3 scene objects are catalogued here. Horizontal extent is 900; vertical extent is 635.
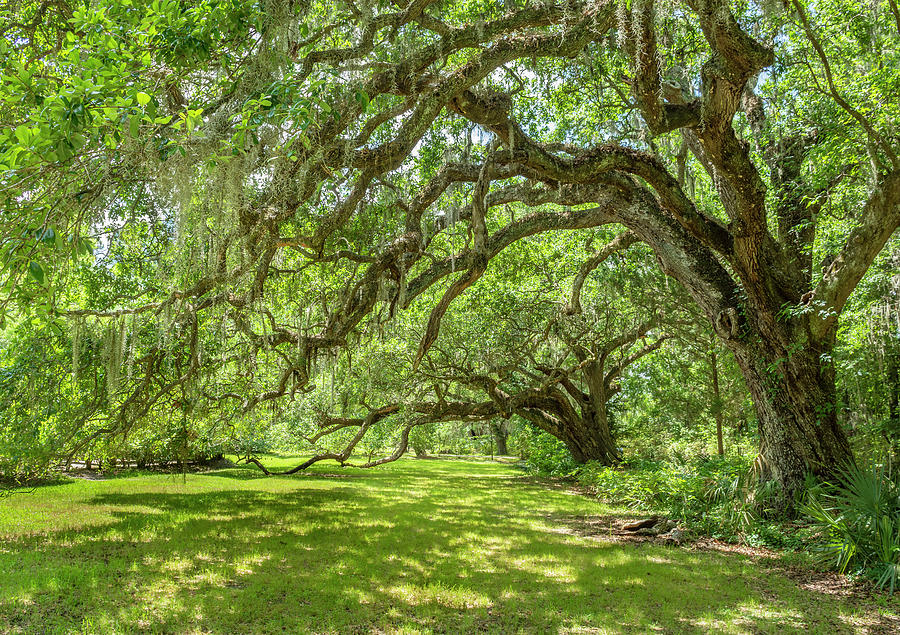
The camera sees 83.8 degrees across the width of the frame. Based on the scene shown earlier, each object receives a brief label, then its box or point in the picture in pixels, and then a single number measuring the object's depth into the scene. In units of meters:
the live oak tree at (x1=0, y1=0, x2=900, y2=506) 3.22
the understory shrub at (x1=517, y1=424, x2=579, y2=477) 16.27
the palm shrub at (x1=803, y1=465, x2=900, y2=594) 4.71
